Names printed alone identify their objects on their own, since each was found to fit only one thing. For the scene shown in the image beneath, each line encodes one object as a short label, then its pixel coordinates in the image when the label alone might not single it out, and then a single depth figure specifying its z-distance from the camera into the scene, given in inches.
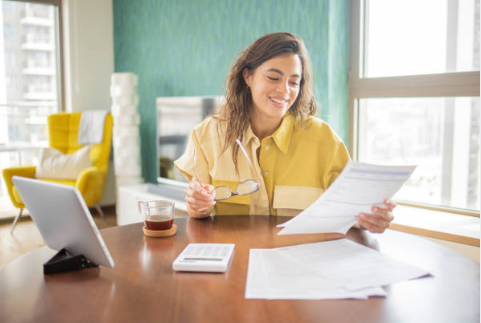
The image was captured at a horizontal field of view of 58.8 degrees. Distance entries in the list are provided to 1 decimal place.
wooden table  29.0
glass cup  47.7
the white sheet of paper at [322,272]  32.2
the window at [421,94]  90.4
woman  61.0
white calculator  36.8
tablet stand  36.8
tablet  33.2
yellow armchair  143.0
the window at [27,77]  164.4
